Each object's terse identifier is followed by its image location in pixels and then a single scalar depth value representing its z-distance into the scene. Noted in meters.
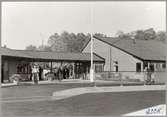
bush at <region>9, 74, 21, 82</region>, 26.09
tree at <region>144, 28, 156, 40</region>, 78.14
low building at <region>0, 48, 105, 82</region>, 30.83
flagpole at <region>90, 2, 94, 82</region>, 28.41
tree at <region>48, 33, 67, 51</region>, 85.12
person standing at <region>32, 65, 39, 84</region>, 26.38
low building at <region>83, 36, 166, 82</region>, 41.41
